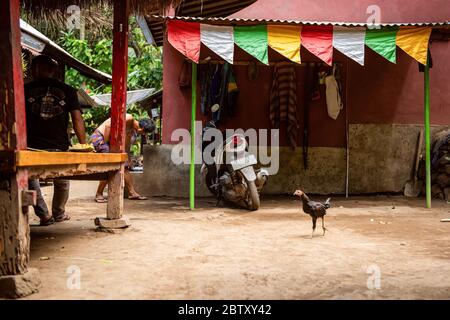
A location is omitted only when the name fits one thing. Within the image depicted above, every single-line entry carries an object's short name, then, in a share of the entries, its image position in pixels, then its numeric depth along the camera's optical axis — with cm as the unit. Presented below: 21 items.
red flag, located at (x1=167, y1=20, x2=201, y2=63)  631
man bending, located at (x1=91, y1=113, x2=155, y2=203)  775
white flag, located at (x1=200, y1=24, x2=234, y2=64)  643
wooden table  267
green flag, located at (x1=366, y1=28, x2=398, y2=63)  657
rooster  468
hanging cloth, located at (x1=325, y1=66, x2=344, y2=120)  867
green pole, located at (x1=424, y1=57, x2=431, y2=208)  706
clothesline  868
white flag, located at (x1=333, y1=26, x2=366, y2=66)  654
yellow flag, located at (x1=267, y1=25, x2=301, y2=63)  652
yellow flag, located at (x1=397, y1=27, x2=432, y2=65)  661
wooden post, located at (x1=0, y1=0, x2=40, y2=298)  256
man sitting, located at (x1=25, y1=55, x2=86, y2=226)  474
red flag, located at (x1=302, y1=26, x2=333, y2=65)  655
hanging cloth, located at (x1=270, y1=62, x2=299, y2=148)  861
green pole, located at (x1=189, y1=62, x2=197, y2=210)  695
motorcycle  678
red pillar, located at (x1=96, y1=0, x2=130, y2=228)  504
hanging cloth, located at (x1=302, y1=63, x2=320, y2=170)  873
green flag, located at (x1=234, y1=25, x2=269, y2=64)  647
